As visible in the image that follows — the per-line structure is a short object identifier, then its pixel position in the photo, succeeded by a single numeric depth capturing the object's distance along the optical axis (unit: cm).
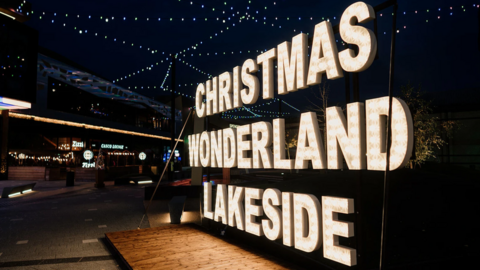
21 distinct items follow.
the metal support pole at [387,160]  304
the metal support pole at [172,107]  2012
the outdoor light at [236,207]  621
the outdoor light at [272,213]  520
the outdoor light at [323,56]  441
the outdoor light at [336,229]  401
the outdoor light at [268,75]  584
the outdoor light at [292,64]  505
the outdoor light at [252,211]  569
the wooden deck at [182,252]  525
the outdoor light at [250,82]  624
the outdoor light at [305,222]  448
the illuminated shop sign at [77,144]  3264
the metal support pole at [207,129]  816
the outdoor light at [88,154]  2477
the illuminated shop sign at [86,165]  2804
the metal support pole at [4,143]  2319
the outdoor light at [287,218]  491
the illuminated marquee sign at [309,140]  382
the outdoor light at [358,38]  389
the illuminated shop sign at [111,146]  3549
